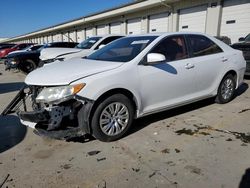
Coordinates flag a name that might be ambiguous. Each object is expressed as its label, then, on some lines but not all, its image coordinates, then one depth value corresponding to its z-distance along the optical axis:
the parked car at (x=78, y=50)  6.59
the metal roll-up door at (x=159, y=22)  13.43
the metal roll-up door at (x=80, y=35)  24.85
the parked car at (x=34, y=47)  12.46
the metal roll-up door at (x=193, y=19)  11.24
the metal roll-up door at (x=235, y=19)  9.58
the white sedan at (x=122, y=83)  2.72
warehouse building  9.95
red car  16.43
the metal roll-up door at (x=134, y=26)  15.74
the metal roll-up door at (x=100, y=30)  20.11
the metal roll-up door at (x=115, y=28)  17.79
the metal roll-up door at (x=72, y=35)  27.45
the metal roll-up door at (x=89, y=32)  22.50
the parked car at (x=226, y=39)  8.81
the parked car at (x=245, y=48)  6.18
